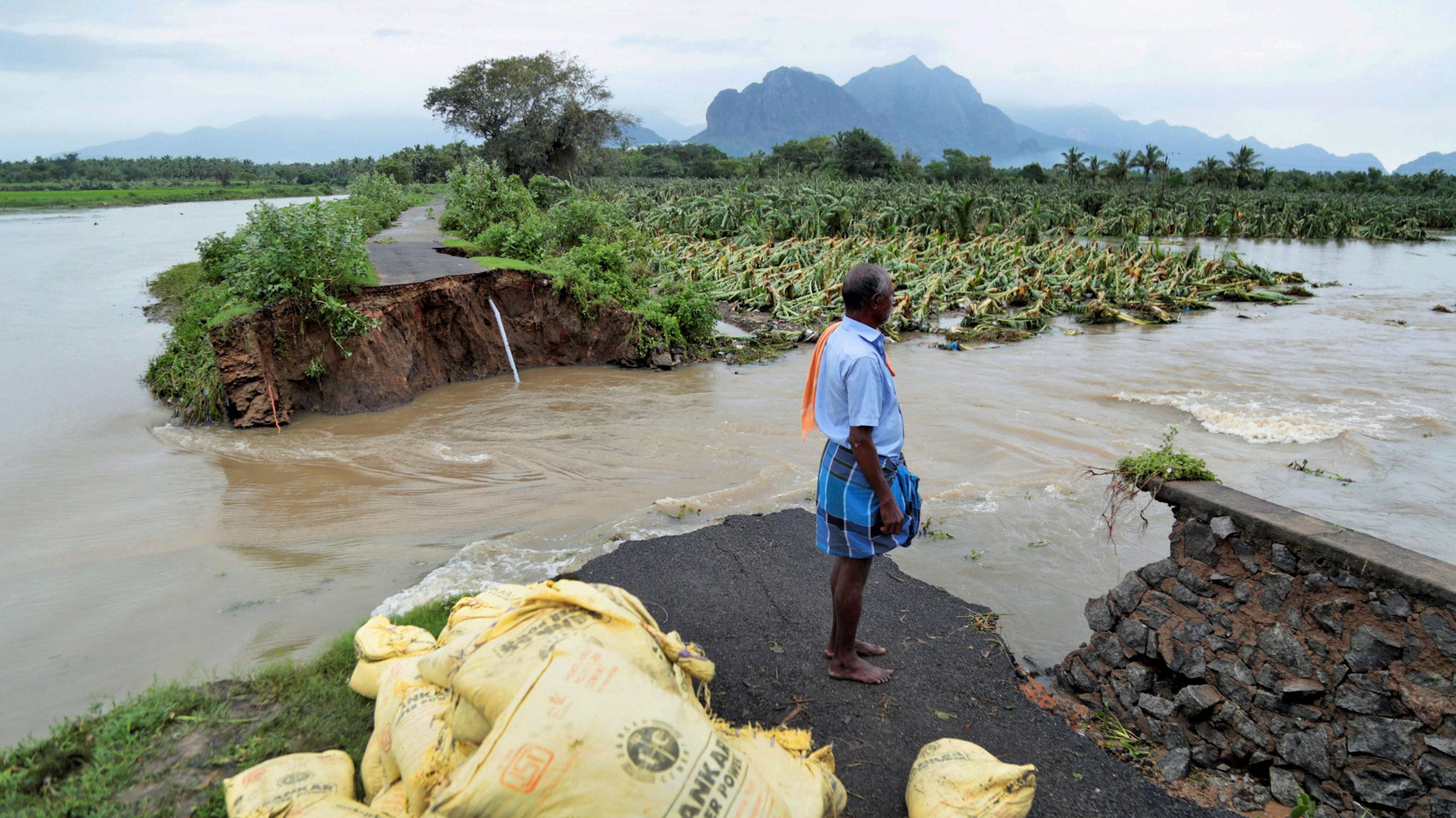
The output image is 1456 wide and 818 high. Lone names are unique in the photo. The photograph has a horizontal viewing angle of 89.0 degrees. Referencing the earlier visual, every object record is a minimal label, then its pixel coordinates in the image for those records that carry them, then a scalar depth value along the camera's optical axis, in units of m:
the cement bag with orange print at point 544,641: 2.11
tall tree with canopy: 31.69
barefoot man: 3.01
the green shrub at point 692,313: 11.78
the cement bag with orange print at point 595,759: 1.87
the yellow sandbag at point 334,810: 2.23
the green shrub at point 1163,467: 3.55
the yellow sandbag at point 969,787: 2.54
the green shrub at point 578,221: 13.15
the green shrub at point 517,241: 11.98
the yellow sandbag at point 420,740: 2.26
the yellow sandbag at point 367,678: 3.18
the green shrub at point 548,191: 22.75
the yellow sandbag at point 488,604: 3.00
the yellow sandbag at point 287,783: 2.30
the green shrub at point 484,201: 14.73
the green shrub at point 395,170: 38.69
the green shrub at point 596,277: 10.84
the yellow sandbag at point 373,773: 2.60
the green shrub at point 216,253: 11.23
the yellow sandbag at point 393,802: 2.40
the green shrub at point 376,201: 16.78
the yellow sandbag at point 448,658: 2.38
